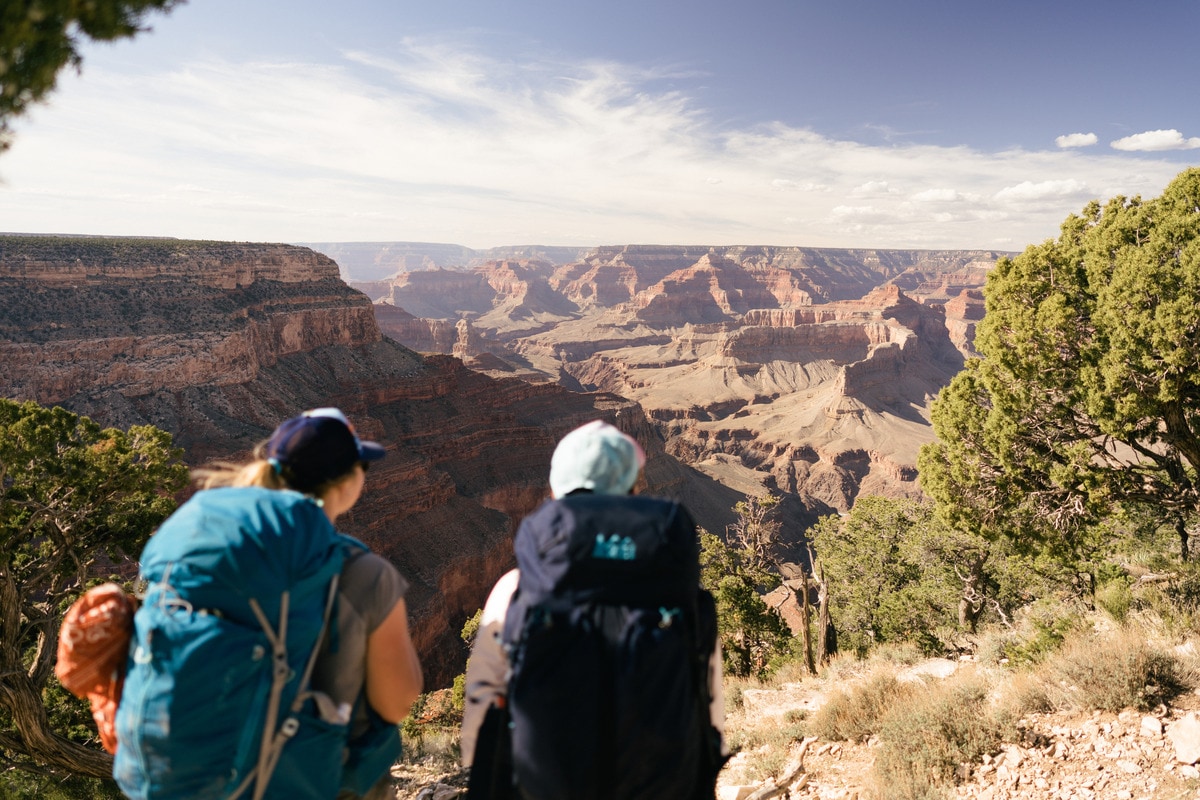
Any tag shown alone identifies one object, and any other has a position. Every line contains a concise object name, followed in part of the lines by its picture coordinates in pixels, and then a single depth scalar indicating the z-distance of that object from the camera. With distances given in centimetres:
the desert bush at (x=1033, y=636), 765
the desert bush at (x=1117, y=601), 799
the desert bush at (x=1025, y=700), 561
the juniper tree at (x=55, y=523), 711
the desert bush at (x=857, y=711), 626
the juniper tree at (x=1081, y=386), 771
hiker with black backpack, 206
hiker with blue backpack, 189
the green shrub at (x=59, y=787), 818
